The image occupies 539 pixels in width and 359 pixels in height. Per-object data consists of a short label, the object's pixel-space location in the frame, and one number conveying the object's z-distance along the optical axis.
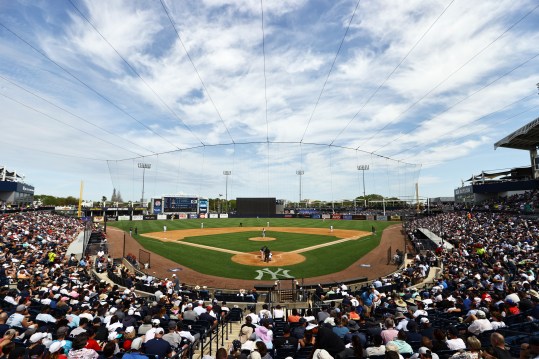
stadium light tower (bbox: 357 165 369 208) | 104.44
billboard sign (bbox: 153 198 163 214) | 97.19
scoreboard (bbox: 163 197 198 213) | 97.69
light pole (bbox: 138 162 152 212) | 91.22
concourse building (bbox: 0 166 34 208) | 58.13
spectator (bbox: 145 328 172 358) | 6.35
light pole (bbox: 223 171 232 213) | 118.24
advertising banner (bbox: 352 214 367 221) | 78.21
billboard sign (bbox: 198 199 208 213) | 102.81
